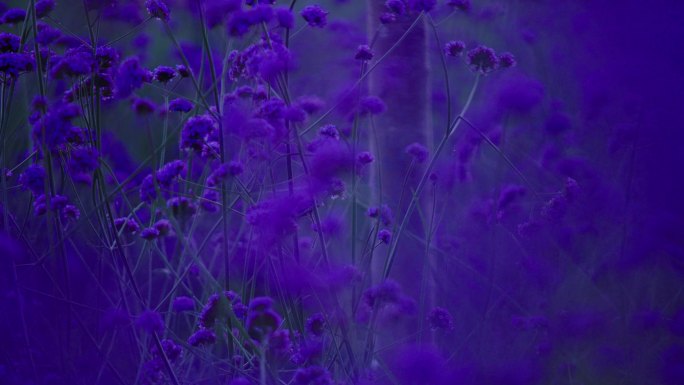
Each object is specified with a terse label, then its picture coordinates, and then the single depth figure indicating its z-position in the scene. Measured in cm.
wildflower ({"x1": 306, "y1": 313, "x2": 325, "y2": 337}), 317
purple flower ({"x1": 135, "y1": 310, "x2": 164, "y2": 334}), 305
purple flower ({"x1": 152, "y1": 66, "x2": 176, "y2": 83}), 316
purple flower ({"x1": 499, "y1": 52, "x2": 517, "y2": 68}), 323
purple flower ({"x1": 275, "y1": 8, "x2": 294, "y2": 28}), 309
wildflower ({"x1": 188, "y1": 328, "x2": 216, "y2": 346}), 312
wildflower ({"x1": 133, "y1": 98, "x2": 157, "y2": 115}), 305
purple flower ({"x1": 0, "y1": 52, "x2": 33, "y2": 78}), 308
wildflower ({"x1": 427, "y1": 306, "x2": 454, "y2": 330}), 320
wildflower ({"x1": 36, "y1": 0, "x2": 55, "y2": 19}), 315
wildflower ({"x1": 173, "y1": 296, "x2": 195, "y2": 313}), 314
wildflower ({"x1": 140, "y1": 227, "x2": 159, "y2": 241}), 310
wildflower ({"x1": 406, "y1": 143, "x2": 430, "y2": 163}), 324
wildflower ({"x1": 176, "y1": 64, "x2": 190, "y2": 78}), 322
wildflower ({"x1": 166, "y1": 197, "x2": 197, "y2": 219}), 315
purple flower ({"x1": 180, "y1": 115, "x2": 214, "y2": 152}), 309
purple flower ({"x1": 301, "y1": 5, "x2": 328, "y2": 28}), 315
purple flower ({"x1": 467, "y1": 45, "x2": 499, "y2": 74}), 320
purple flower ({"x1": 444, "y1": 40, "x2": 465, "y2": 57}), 324
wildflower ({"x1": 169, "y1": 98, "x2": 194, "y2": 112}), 318
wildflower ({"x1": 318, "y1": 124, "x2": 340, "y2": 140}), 317
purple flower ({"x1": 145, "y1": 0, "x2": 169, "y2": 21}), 313
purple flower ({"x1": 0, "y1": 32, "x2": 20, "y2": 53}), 315
